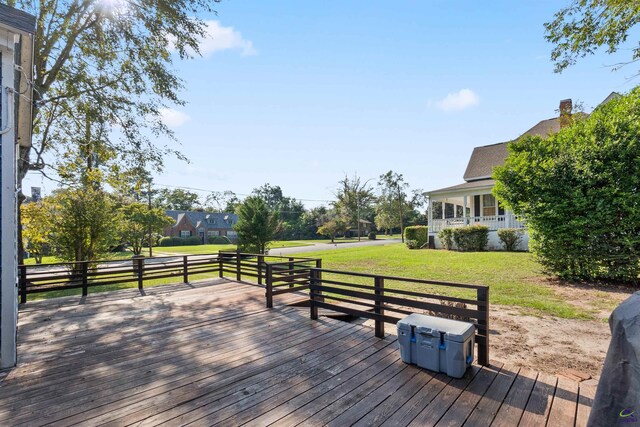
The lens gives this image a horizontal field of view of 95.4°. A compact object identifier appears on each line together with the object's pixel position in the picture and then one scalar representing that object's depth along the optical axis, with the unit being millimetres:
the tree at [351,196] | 43531
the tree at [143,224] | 21438
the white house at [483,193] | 16000
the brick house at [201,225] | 43656
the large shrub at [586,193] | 7430
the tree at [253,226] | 14867
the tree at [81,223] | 9602
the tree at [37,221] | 9477
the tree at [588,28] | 6664
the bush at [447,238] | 17062
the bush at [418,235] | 20050
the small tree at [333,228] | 36812
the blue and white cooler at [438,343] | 3141
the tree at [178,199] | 59909
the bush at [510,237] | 14867
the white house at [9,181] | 3414
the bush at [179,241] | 37281
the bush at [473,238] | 15906
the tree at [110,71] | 8641
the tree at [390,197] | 37969
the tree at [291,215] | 48819
